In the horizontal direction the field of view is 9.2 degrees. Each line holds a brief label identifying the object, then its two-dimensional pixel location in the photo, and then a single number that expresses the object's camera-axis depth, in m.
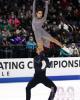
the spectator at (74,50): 11.32
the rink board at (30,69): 10.14
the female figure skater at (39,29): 11.46
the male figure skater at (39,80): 10.21
